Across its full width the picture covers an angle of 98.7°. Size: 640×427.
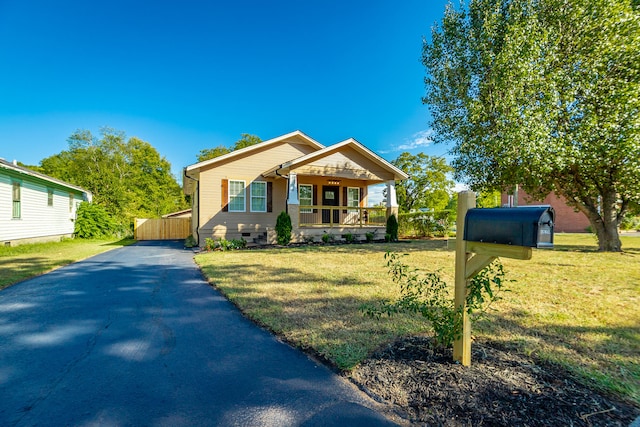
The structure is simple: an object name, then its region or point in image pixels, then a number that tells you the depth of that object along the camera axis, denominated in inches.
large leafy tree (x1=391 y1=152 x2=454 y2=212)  936.9
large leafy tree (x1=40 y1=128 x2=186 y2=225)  1290.6
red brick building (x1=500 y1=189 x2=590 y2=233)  952.9
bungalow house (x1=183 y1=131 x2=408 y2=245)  521.0
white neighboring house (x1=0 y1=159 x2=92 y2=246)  467.5
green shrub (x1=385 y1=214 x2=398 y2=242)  571.5
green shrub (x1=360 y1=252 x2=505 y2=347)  85.3
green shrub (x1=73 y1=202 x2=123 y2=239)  719.5
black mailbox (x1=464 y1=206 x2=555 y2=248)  68.2
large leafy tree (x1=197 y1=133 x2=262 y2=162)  1405.0
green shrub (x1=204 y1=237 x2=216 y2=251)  461.7
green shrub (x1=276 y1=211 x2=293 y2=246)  496.7
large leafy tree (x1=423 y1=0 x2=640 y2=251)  333.1
